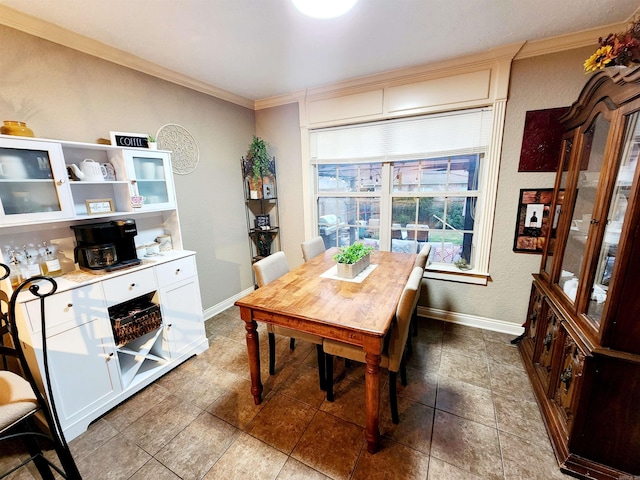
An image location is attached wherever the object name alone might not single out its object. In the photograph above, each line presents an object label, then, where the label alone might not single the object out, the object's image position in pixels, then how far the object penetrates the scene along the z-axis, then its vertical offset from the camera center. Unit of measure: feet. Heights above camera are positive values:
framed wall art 7.45 -1.01
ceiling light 4.33 +3.02
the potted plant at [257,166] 10.57 +0.93
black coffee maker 5.86 -1.19
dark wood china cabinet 3.83 -2.03
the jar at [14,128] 4.89 +1.22
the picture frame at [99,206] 6.02 -0.32
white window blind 7.97 +1.64
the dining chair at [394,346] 4.69 -3.11
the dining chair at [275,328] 5.99 -3.25
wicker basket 5.93 -3.04
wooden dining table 4.37 -2.24
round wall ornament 8.03 +1.41
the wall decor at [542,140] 7.02 +1.20
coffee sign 6.43 +1.32
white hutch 4.92 -1.96
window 8.27 +0.11
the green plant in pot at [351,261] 6.43 -1.82
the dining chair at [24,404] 3.33 -2.84
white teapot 5.76 +0.48
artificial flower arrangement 3.86 +2.05
